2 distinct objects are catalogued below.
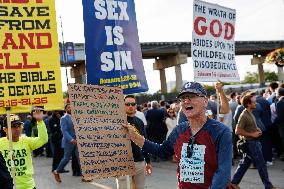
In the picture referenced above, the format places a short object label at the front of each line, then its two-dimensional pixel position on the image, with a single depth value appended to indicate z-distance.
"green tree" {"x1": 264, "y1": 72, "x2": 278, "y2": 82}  130.38
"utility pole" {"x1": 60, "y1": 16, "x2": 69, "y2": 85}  31.94
